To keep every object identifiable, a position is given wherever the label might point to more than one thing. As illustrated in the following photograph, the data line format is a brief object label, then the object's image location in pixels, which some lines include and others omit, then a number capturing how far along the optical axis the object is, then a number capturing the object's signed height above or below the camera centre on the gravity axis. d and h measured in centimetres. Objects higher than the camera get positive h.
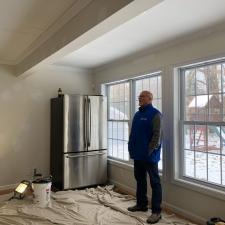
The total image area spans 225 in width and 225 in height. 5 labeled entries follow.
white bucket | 347 -101
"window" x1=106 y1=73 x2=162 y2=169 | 396 +25
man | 310 -38
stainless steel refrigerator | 430 -37
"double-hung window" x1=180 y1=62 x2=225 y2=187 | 296 -3
